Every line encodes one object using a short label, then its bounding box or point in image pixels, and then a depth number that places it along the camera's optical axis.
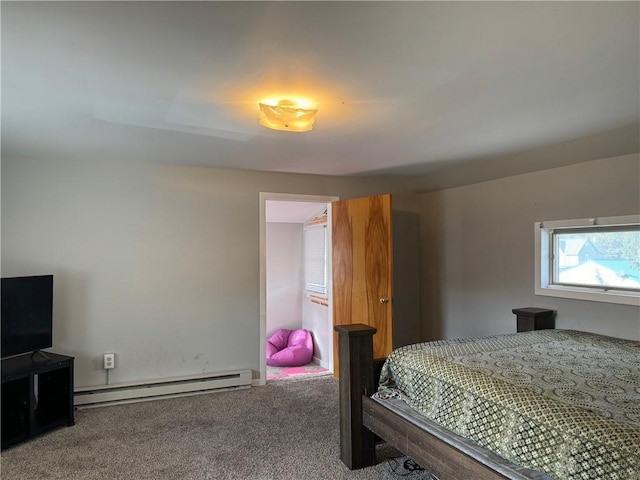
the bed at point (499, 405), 1.41
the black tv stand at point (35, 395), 2.78
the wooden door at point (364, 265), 3.93
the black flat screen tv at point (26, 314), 2.89
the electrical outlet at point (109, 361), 3.47
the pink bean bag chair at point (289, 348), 5.09
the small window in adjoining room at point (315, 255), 5.30
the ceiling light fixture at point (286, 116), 2.08
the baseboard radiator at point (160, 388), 3.41
